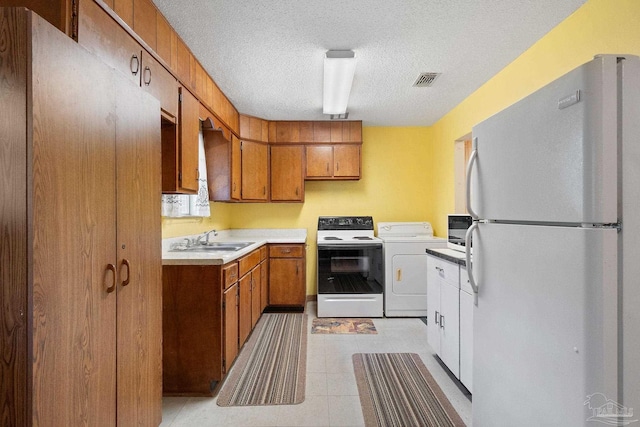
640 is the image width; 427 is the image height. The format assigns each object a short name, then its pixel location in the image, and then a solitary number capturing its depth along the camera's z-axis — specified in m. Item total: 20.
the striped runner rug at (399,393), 1.86
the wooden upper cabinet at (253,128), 3.82
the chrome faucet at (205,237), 3.16
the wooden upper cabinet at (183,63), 2.13
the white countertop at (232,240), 2.11
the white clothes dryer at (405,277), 3.70
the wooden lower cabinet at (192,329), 2.11
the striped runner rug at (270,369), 2.10
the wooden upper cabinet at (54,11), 1.19
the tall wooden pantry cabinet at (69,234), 0.78
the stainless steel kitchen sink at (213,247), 2.94
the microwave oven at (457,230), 2.66
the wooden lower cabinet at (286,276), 3.87
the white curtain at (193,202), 2.64
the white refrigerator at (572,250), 0.85
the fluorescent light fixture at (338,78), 2.30
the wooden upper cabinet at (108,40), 1.27
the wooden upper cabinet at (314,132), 4.09
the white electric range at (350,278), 3.70
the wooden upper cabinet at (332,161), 4.11
